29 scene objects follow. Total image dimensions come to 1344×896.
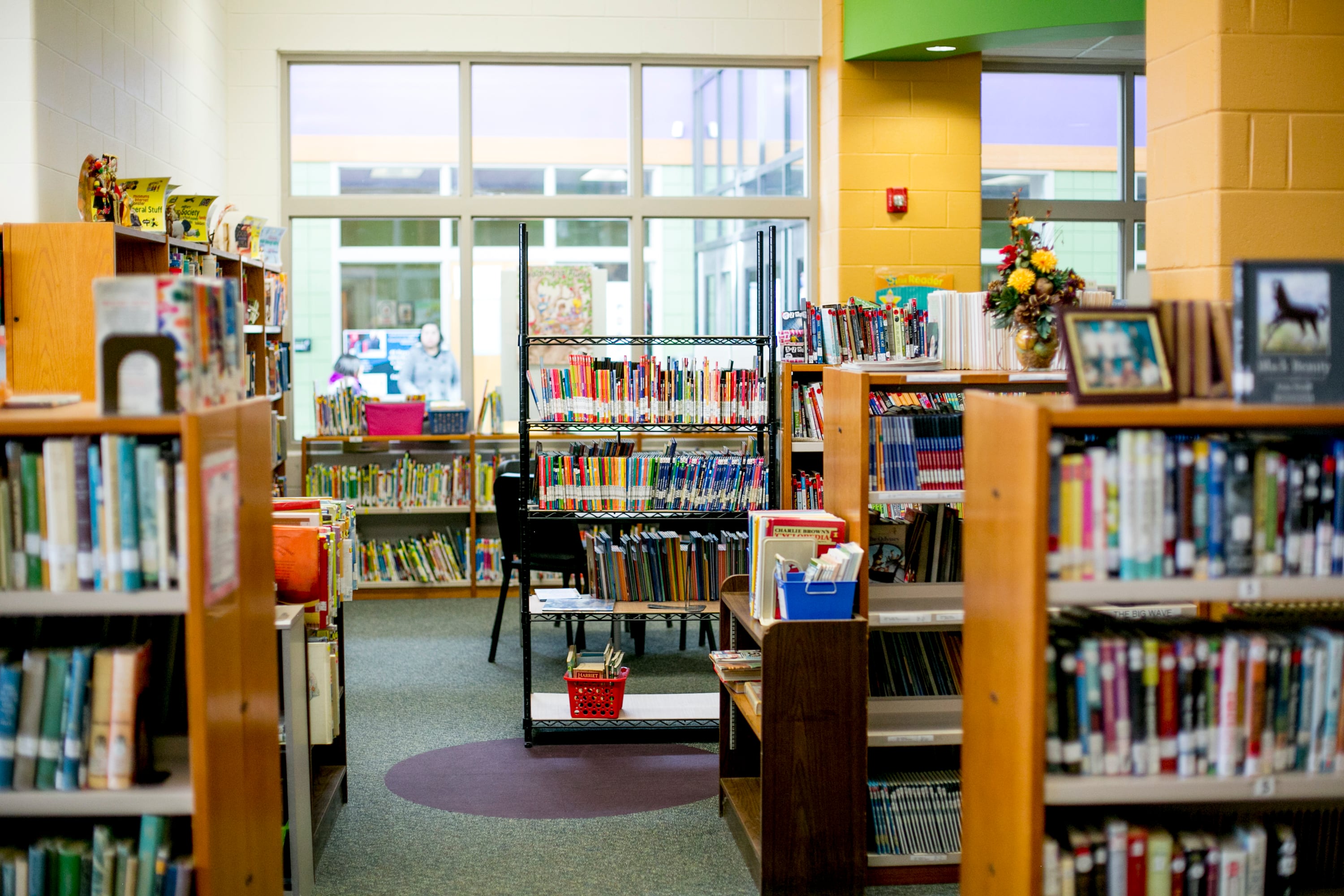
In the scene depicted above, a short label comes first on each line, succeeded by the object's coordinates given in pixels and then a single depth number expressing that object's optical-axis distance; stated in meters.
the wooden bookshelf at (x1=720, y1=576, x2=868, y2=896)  3.20
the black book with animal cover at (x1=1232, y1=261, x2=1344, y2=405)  2.18
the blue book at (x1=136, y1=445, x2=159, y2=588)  2.10
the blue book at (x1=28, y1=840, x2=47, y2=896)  2.24
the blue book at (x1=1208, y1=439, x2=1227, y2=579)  2.20
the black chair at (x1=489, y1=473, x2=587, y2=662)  5.62
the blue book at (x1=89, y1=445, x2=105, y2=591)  2.12
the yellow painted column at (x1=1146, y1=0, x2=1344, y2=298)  2.91
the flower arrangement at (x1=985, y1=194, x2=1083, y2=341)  3.30
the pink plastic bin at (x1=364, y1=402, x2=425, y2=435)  7.32
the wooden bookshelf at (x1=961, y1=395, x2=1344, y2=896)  2.15
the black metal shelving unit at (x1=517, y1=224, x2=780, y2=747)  4.54
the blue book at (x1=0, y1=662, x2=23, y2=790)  2.16
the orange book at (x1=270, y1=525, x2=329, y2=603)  3.21
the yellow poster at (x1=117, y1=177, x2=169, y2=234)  4.71
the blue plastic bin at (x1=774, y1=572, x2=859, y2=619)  3.21
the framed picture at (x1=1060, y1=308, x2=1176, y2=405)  2.22
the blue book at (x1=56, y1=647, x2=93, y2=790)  2.16
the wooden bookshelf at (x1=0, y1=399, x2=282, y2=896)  2.10
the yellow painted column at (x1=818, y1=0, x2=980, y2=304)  7.25
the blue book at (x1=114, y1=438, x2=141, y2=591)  2.10
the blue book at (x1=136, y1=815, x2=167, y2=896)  2.19
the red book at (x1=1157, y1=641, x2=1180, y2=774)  2.23
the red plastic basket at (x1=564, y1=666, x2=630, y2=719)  4.63
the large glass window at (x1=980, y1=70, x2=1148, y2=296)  7.84
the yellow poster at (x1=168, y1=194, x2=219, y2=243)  5.21
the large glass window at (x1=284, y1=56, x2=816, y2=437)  7.61
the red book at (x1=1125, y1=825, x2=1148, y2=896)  2.28
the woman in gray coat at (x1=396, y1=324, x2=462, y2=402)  7.70
